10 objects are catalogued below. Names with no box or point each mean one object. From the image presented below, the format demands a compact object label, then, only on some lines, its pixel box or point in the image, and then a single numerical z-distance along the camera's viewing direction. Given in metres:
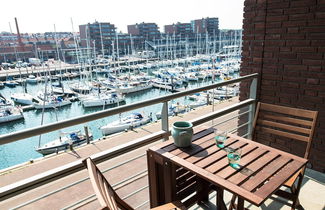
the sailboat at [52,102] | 25.30
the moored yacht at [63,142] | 17.08
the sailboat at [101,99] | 25.77
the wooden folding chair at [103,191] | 0.97
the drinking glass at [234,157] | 1.50
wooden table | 1.31
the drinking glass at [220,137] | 1.81
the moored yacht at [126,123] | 19.70
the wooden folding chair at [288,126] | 1.97
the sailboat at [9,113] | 22.14
